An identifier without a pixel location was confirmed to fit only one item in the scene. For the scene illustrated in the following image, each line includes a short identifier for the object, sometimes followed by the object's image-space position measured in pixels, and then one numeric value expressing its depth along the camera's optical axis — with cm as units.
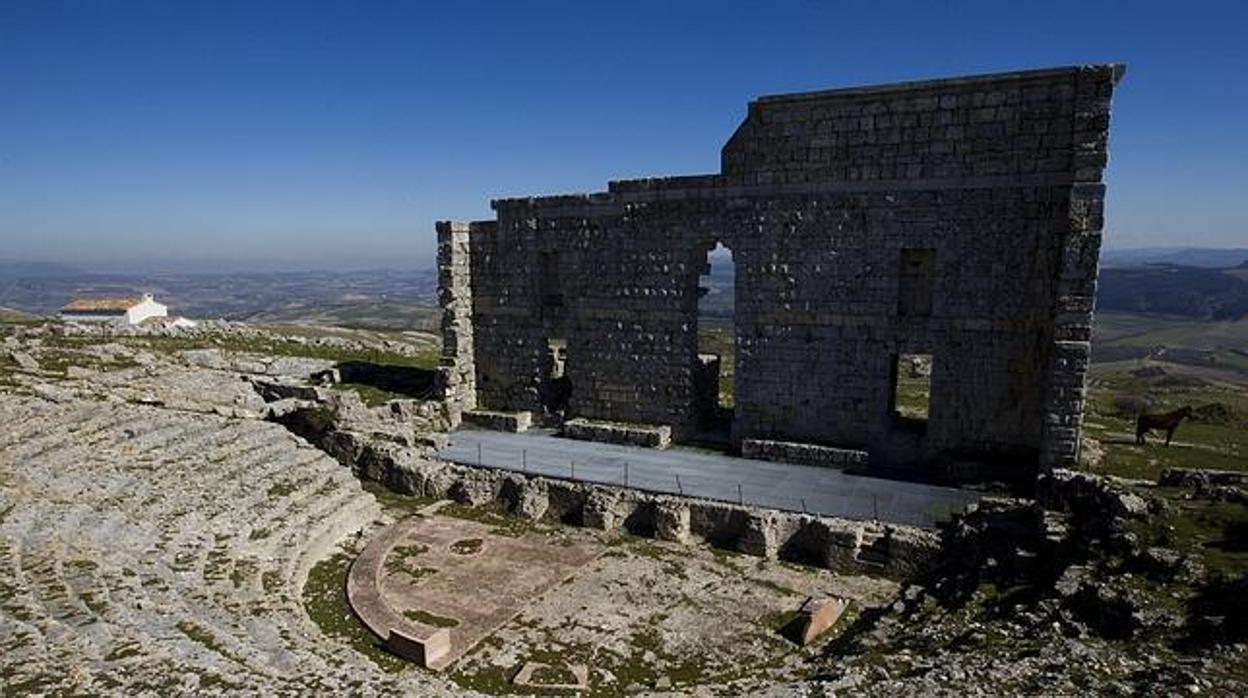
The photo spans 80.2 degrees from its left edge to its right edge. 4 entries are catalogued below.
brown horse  1809
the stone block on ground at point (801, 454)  1959
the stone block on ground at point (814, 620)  1320
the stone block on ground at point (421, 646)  1238
